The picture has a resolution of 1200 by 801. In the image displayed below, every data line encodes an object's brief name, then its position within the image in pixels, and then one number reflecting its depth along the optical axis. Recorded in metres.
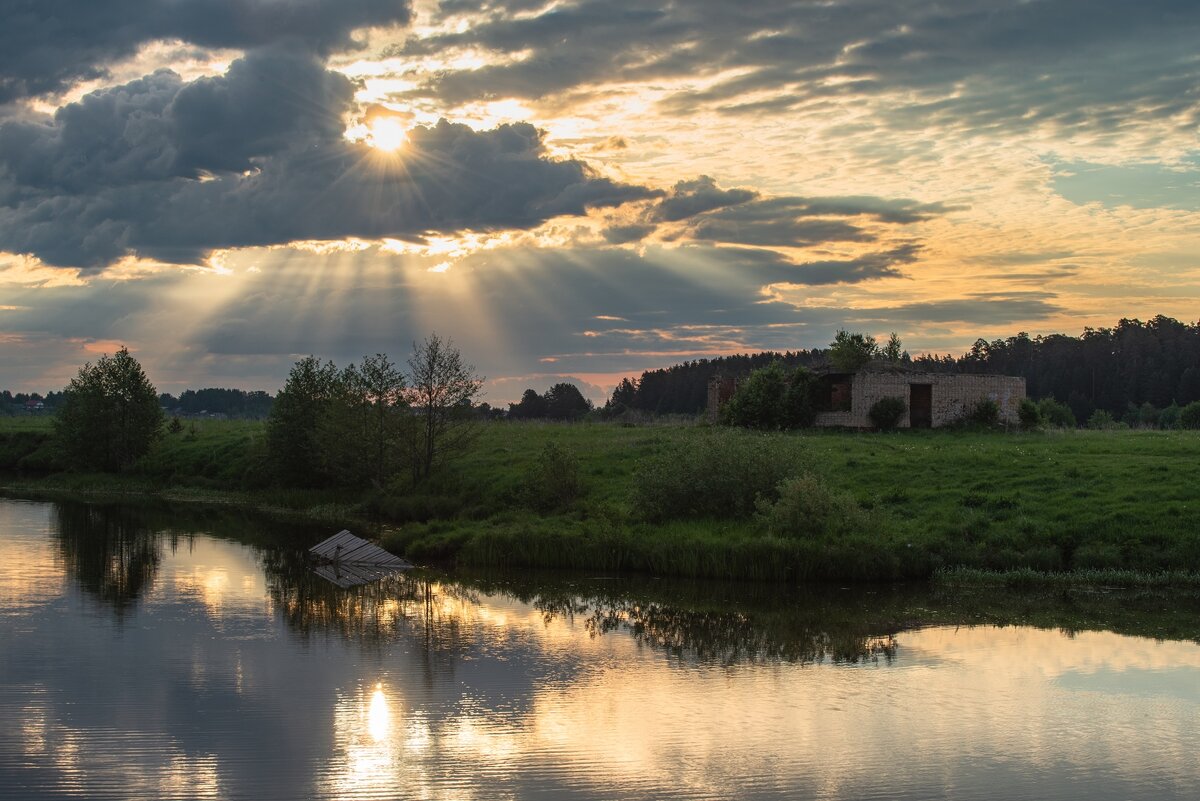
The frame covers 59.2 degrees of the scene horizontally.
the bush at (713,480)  35.72
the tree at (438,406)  50.12
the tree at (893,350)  65.69
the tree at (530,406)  135.69
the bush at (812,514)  32.25
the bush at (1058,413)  73.94
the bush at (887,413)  58.84
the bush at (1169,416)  85.61
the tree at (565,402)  133.62
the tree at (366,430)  51.00
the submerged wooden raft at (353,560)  34.19
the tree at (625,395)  161.88
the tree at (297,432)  58.31
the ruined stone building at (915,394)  59.78
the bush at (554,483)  40.19
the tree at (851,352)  61.06
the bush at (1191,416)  72.81
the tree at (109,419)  72.19
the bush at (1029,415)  60.31
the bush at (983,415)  60.16
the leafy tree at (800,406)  61.38
